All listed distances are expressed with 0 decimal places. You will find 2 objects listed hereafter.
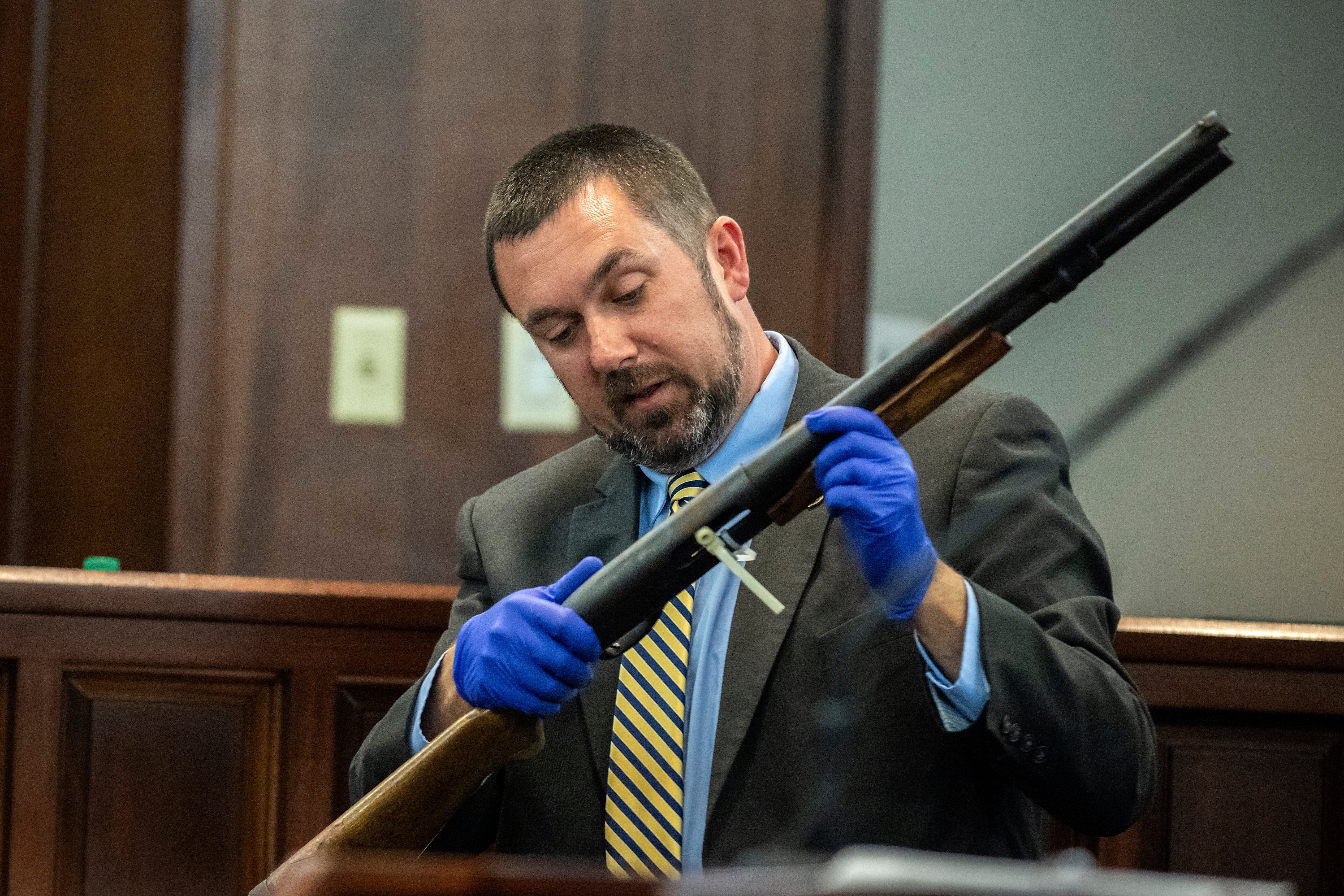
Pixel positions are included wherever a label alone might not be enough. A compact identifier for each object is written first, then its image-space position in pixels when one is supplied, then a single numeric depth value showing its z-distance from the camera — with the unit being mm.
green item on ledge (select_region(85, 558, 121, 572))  4652
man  4338
